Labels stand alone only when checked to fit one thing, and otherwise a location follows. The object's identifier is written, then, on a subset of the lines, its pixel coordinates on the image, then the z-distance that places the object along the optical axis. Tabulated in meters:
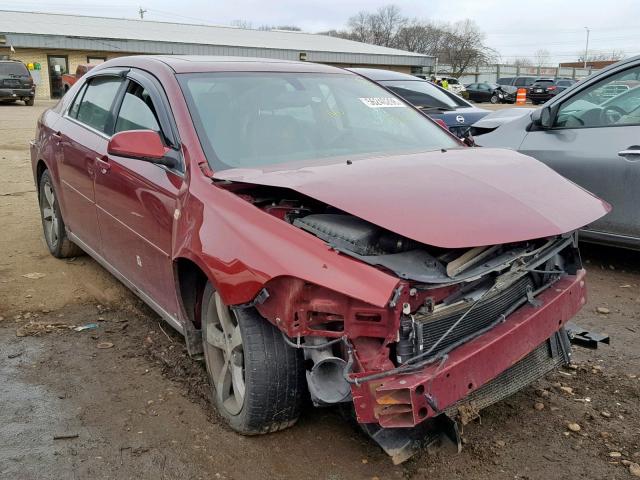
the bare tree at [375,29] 89.69
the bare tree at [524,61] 95.00
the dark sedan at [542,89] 36.00
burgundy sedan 2.36
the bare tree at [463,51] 75.25
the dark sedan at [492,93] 38.72
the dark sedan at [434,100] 8.95
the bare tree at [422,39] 82.25
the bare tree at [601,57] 83.40
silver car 4.80
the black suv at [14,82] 26.55
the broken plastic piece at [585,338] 3.30
